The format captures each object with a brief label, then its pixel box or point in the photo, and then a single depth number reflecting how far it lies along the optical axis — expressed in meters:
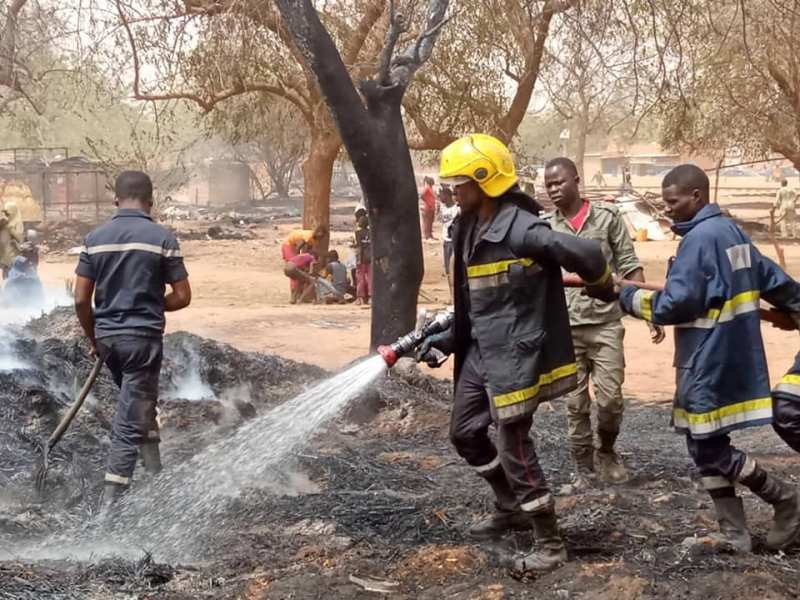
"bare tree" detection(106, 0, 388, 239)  11.37
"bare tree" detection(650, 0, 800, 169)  11.12
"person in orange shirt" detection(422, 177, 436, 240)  28.03
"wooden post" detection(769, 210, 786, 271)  16.28
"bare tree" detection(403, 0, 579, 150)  14.63
